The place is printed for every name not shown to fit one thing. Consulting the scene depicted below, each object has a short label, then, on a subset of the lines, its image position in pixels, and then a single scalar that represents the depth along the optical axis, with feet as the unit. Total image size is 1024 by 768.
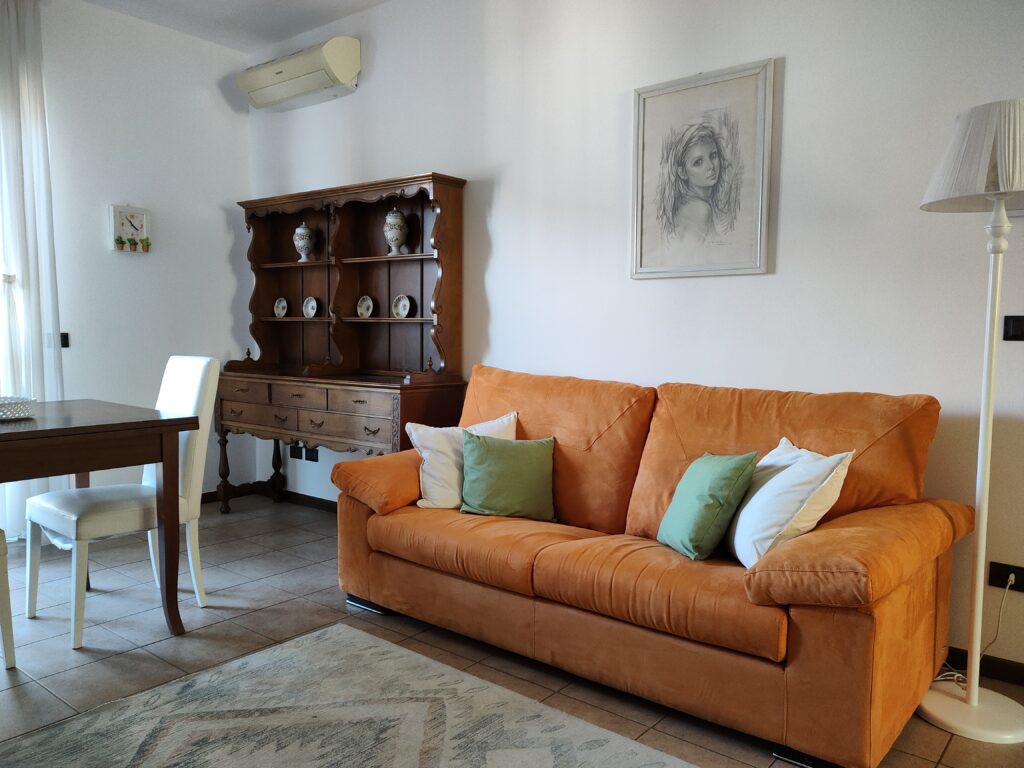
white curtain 12.34
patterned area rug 6.40
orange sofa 6.03
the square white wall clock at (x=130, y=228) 14.08
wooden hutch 12.24
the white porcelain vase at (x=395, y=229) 12.91
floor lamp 6.38
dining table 7.77
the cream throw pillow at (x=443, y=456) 9.61
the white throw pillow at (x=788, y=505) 6.82
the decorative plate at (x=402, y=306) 13.32
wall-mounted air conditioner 13.71
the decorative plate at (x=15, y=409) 8.73
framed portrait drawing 9.37
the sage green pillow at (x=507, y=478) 9.34
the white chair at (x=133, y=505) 8.57
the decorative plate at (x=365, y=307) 13.92
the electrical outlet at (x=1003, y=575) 7.94
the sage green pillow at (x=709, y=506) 7.41
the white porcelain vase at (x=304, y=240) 14.44
